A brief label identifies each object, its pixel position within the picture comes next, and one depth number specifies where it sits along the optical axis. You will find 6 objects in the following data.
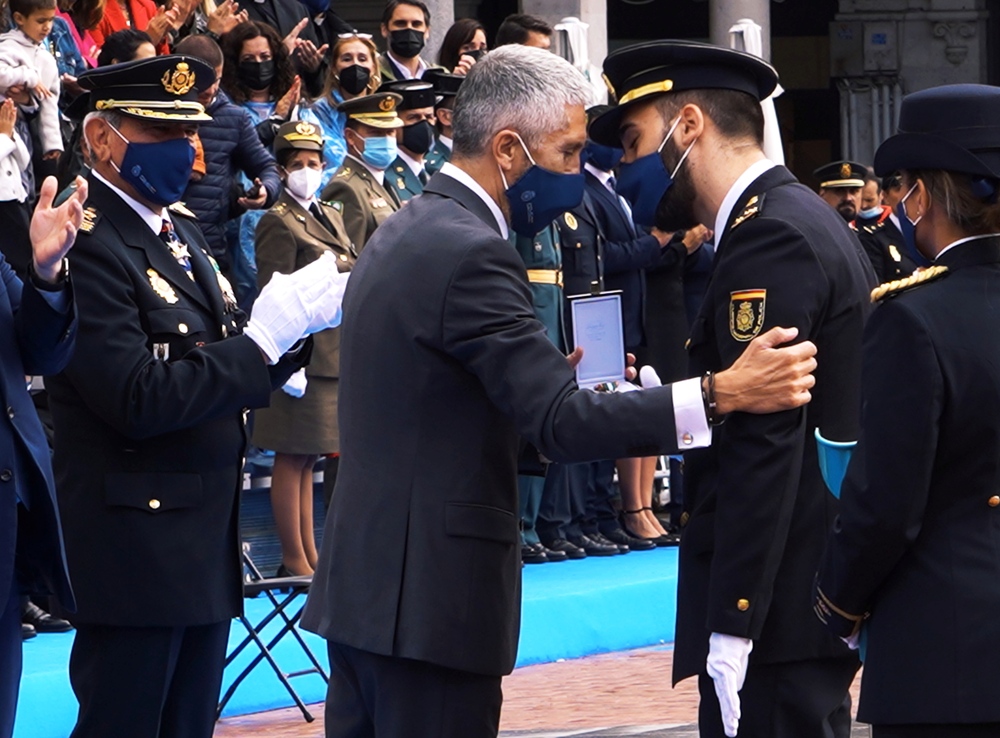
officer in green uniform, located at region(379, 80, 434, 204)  18.40
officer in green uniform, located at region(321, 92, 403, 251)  17.82
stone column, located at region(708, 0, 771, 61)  33.29
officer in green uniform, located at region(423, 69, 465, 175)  19.42
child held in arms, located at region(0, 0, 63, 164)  16.69
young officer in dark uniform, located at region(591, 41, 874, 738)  7.49
